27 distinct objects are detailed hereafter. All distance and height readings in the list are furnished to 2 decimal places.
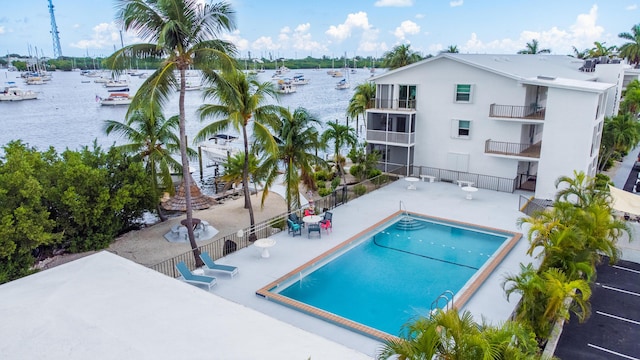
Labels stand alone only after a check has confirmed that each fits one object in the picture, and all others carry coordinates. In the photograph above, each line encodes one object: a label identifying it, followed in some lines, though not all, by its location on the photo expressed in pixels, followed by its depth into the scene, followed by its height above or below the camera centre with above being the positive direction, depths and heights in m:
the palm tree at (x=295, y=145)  20.45 -3.38
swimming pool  14.13 -7.59
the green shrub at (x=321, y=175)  33.75 -7.80
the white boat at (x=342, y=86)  123.19 -4.08
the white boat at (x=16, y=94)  91.81 -4.32
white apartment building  23.72 -2.96
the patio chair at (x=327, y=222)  20.00 -6.68
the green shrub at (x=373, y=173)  29.70 -6.72
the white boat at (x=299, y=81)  126.75 -2.69
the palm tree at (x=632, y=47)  58.84 +2.84
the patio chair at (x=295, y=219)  20.17 -6.69
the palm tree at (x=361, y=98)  38.81 -2.37
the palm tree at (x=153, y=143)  22.97 -3.70
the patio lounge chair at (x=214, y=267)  15.70 -6.82
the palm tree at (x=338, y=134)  30.45 -4.28
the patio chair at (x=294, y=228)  19.67 -6.83
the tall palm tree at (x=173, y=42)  14.60 +1.05
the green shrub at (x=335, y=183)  29.98 -7.60
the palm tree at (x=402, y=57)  42.41 +1.28
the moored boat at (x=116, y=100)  87.81 -5.27
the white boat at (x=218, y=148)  47.97 -8.39
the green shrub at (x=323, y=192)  29.31 -7.90
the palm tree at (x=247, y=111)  18.38 -1.66
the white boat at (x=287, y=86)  103.86 -3.53
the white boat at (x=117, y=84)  116.56 -2.85
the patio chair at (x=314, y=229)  19.49 -6.80
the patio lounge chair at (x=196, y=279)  14.60 -6.74
